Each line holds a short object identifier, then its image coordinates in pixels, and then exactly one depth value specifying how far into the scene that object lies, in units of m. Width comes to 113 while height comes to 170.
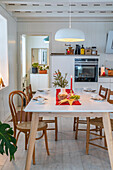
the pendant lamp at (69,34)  3.46
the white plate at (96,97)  3.36
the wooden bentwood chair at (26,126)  3.08
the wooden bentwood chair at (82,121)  3.88
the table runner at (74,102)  3.11
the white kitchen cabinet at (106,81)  6.21
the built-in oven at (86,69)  6.16
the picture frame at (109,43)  6.39
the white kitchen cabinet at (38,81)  9.38
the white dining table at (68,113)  2.69
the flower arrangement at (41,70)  9.38
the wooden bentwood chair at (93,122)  3.27
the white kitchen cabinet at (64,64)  6.21
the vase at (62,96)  3.37
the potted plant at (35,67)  9.39
